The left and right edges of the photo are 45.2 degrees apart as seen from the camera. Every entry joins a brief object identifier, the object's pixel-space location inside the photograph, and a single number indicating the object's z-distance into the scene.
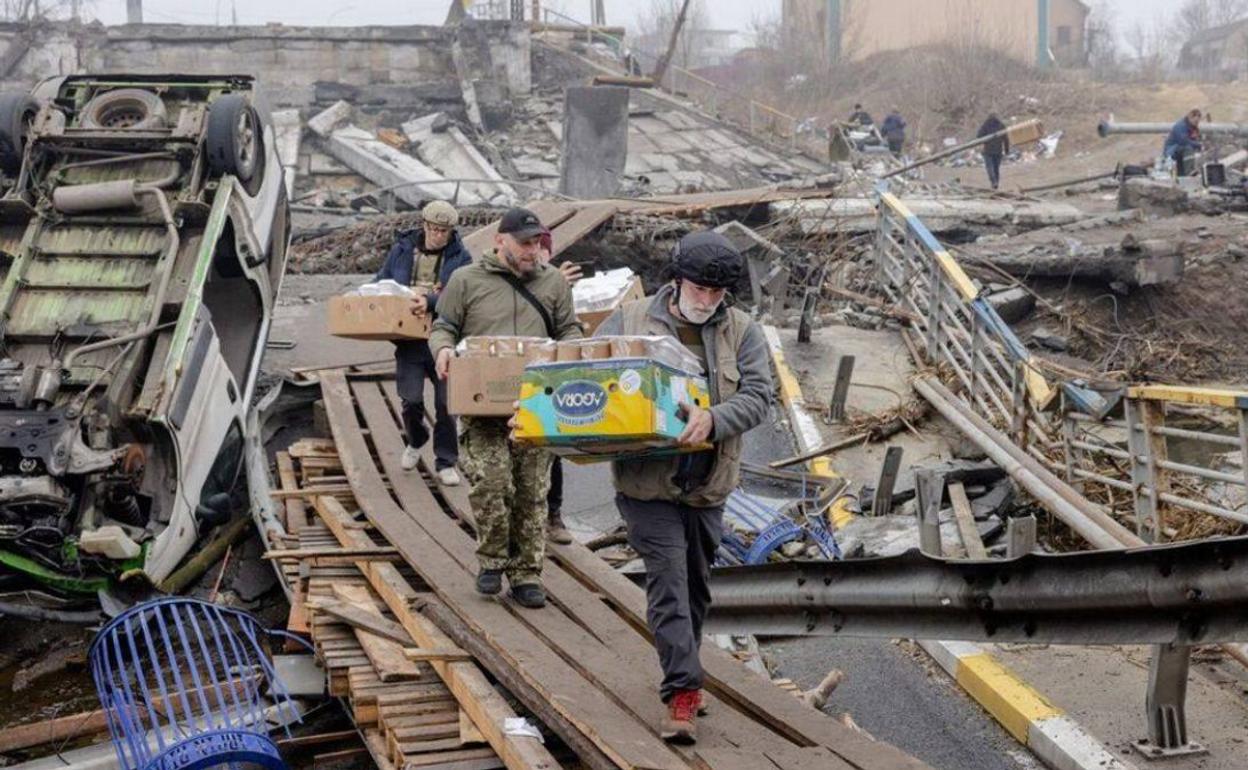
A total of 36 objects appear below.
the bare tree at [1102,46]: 56.46
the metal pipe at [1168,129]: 24.41
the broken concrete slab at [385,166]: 25.50
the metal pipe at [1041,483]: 7.67
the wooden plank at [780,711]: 5.16
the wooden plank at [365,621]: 6.86
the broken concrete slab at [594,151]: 22.30
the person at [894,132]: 31.98
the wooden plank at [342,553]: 7.96
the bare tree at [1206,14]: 90.25
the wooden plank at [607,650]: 5.46
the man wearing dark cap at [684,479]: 5.20
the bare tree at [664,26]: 78.81
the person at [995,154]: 27.75
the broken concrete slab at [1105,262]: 16.73
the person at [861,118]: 32.66
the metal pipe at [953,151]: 21.81
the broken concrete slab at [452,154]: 26.28
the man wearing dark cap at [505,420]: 6.91
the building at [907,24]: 54.78
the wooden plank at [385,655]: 6.41
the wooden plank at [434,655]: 6.27
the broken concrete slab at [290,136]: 27.94
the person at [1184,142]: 24.86
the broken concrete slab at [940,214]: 18.77
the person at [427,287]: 8.77
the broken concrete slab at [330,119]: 29.12
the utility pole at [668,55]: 29.50
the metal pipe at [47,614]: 8.66
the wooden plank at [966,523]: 8.51
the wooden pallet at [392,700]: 5.71
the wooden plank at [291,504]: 9.25
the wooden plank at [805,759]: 5.08
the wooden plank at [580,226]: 16.30
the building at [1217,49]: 67.44
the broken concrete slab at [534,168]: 28.39
